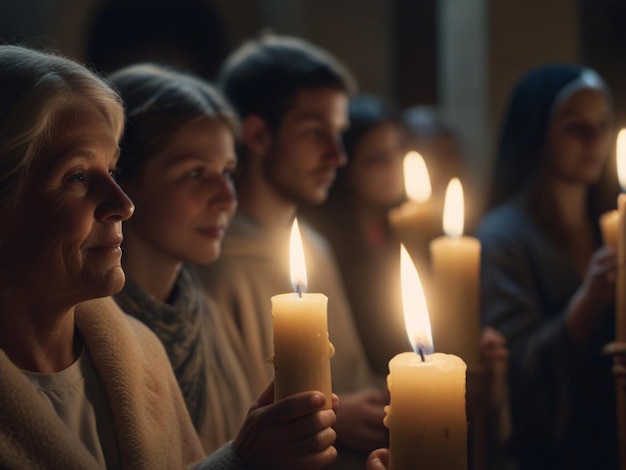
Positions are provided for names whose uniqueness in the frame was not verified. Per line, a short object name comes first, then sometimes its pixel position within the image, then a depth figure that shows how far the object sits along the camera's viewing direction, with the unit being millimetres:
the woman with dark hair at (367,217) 2994
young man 2127
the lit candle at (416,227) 1825
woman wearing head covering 2500
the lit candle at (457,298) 1543
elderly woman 1175
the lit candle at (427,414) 979
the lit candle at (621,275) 1547
